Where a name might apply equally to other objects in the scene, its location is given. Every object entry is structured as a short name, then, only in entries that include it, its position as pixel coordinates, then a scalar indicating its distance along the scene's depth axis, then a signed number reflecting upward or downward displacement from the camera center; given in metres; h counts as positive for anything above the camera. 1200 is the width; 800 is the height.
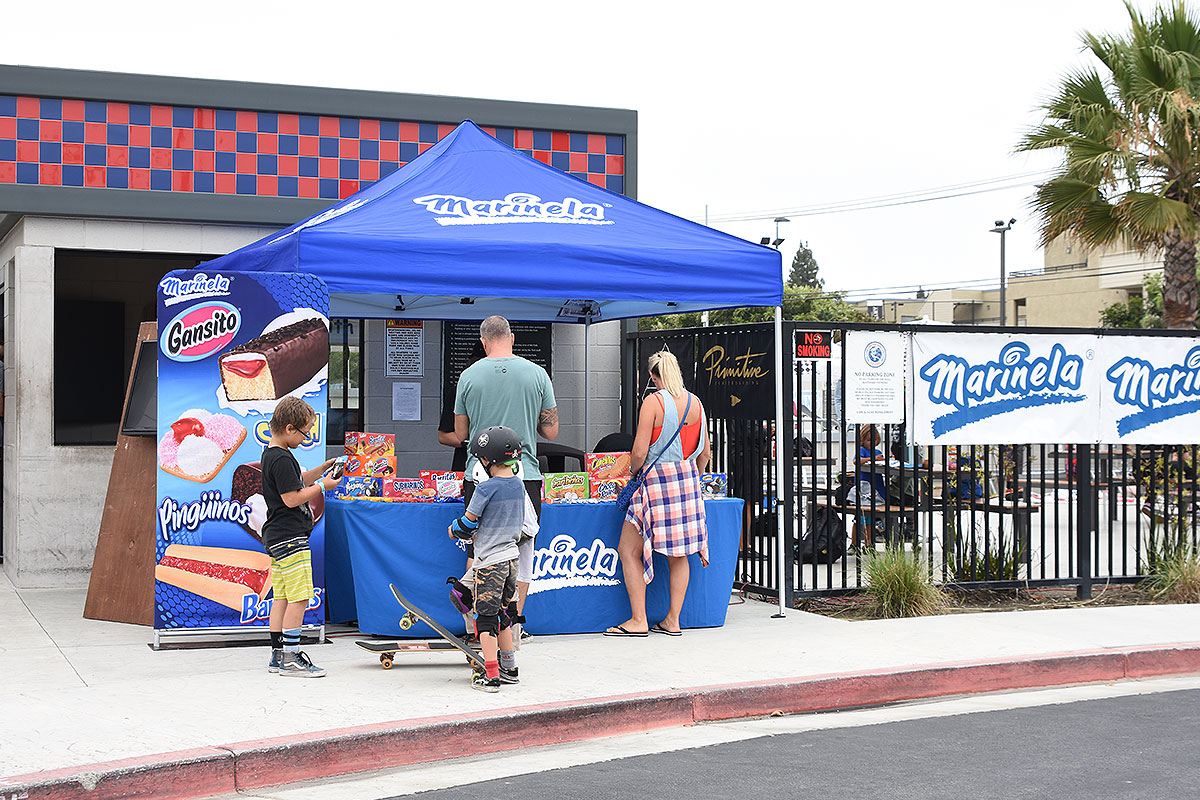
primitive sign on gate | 10.47 +0.24
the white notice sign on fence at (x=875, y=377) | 10.66 +0.22
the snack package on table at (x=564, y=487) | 9.27 -0.63
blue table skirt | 8.63 -1.18
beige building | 64.06 +6.19
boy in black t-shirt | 7.64 -0.78
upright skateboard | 7.55 -1.44
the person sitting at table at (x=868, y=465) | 10.86 -0.66
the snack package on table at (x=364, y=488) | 8.91 -0.60
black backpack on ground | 11.91 -1.37
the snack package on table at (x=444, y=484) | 8.87 -0.58
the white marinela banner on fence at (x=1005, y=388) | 11.01 +0.13
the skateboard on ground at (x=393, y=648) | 7.86 -1.54
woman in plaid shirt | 9.02 -0.67
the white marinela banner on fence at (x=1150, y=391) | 11.80 +0.10
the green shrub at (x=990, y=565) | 11.22 -1.47
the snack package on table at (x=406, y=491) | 8.88 -0.62
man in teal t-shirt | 8.29 +0.05
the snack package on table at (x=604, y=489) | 9.44 -0.65
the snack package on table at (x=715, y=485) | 9.91 -0.65
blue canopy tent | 8.45 +1.11
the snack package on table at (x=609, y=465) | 9.61 -0.48
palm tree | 16.64 +3.44
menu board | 12.38 +0.53
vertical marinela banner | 8.48 -0.05
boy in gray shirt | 7.29 -0.75
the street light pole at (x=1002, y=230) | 49.19 +6.75
